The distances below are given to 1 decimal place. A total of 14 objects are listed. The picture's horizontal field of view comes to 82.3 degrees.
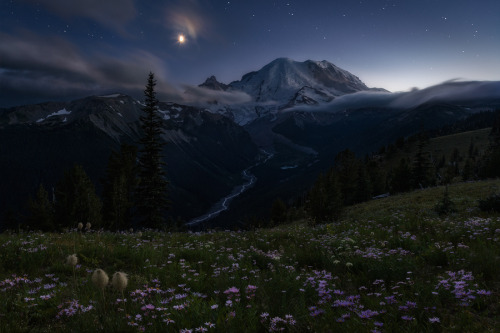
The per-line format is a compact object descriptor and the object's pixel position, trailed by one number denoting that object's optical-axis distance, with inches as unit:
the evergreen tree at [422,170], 2397.9
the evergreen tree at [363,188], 2555.9
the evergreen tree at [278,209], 2881.4
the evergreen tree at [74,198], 1675.7
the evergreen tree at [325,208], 1082.9
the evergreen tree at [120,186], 1428.4
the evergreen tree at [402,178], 2536.9
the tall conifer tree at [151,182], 1278.3
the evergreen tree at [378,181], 2936.0
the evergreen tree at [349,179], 2706.7
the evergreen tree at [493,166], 2365.9
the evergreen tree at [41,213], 1875.0
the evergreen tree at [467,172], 2749.3
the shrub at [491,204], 505.6
